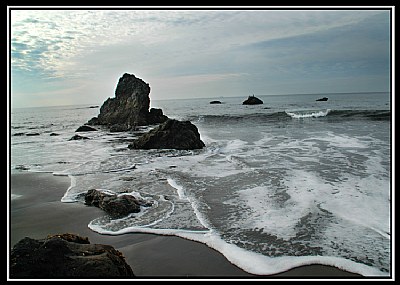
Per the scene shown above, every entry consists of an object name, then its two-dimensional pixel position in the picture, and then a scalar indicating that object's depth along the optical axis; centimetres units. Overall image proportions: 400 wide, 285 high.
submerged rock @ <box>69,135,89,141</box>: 2399
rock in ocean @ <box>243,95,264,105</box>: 8100
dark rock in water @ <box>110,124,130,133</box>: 3088
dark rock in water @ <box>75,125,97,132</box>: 3010
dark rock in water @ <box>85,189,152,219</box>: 732
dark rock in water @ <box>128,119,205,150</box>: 1765
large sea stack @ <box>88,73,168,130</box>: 3769
